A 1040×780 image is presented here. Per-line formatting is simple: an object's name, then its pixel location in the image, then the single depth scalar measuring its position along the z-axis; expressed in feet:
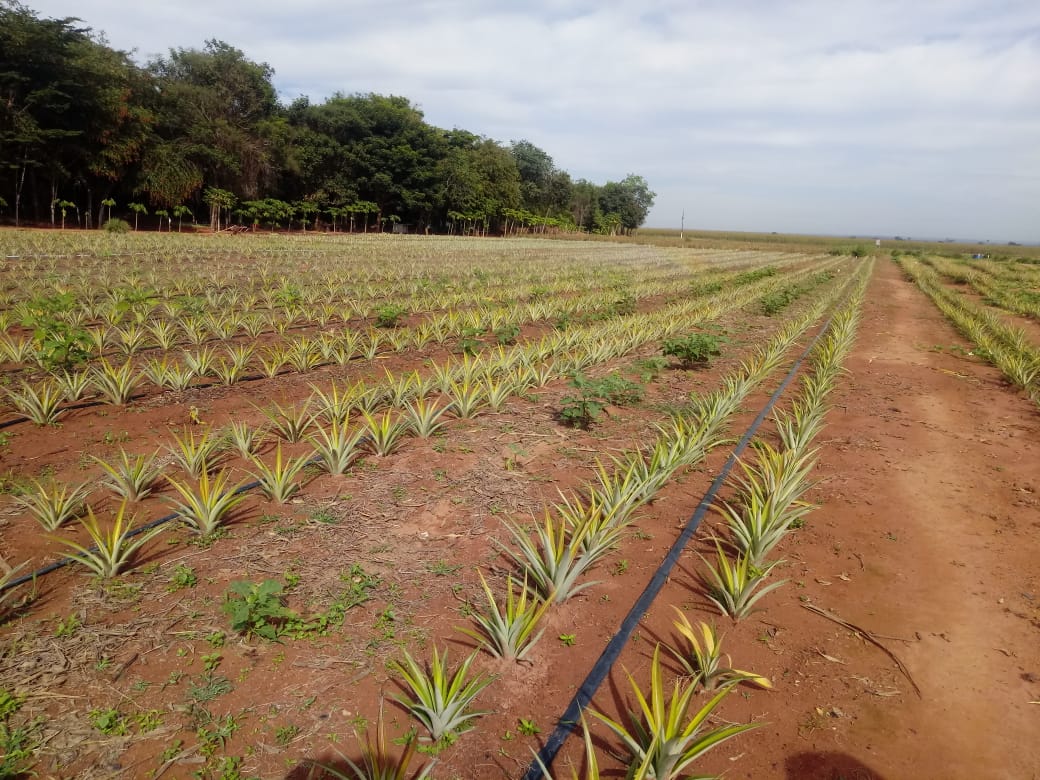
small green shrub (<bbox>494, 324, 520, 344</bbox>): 25.34
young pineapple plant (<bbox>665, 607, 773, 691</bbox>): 7.38
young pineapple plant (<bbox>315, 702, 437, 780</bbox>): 5.44
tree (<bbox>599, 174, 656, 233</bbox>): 273.95
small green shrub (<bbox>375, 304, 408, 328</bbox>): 27.25
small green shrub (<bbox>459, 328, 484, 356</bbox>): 22.86
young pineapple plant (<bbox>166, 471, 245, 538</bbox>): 10.07
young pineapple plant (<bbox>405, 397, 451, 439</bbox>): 15.08
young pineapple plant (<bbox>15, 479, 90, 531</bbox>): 9.93
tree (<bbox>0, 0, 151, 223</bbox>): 80.84
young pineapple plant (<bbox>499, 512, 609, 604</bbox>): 8.98
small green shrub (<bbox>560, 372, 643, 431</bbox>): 15.98
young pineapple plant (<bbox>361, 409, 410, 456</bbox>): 13.67
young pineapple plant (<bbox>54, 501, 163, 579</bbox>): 8.66
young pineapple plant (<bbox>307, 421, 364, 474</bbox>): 12.58
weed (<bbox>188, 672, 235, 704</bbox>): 6.95
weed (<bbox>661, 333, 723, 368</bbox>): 23.54
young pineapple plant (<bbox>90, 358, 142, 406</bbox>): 16.01
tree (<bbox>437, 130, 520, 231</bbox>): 155.02
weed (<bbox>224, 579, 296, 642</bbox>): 7.66
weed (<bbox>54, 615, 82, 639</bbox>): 7.72
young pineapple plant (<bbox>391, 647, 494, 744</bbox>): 6.40
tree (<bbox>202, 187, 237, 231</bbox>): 105.65
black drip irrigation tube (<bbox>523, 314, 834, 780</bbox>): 6.50
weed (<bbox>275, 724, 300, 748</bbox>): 6.45
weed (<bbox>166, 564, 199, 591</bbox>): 8.86
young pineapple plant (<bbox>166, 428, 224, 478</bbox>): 11.81
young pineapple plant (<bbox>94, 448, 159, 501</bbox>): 11.12
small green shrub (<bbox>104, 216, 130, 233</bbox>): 79.97
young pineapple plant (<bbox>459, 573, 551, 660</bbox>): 7.62
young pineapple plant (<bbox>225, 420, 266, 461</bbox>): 13.00
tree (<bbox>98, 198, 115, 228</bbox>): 100.94
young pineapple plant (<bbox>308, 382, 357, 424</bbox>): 14.80
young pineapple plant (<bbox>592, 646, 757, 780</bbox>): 5.79
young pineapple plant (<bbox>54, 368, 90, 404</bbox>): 15.75
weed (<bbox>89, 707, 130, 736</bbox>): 6.41
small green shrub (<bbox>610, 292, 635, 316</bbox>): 37.45
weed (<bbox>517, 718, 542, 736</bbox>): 6.82
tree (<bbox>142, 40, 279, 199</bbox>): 101.19
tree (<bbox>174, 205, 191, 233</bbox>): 99.04
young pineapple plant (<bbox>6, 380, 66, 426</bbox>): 14.44
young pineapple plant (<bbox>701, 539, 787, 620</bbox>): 8.81
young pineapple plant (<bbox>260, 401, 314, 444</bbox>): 14.34
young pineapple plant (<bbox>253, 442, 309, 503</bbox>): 11.35
